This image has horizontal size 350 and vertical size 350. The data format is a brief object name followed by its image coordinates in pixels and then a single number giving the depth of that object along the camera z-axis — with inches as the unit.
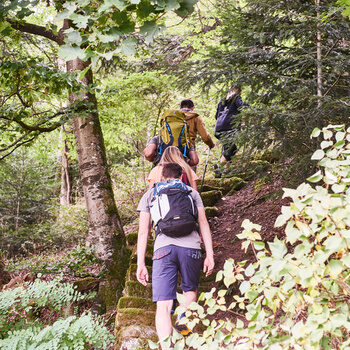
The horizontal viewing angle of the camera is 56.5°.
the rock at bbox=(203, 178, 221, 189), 373.1
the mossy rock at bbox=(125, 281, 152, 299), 187.2
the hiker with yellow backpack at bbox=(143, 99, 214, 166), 206.4
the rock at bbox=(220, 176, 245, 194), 359.1
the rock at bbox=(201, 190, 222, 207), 332.5
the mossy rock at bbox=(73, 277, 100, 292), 215.2
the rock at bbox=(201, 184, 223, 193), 360.5
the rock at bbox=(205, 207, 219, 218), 302.4
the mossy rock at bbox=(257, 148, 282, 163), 171.8
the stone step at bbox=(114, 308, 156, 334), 159.8
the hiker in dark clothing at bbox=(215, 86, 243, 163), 327.9
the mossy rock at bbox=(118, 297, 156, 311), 174.1
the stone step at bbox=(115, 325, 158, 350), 148.3
